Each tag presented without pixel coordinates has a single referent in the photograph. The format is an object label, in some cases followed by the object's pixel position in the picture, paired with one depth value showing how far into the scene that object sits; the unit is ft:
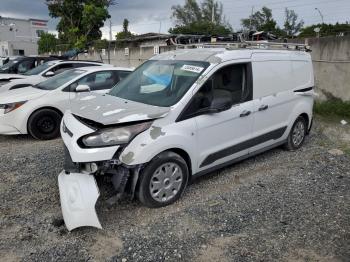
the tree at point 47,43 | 133.51
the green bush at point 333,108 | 28.35
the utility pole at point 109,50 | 62.64
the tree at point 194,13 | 196.34
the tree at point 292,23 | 176.55
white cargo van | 11.95
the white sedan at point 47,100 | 21.24
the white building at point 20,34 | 179.22
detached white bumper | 11.32
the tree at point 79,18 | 93.09
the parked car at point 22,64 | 43.78
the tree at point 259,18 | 183.62
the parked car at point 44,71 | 30.38
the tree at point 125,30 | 152.46
